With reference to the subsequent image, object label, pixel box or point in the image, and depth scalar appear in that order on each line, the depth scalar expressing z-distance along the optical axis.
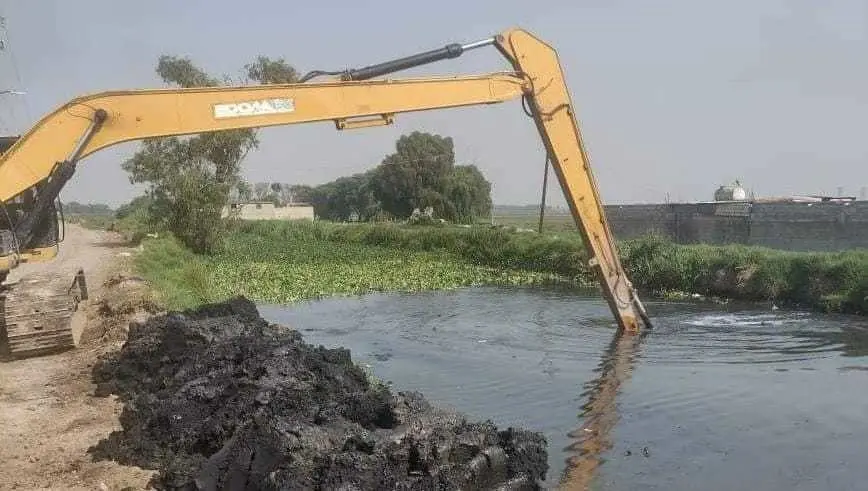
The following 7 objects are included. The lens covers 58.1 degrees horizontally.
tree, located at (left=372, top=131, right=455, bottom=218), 64.44
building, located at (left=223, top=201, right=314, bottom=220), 73.38
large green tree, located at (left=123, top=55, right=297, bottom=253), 34.19
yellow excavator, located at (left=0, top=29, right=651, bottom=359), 9.74
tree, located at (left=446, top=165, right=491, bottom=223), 63.28
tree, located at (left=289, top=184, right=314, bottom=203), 112.57
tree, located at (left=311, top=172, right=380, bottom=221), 76.26
